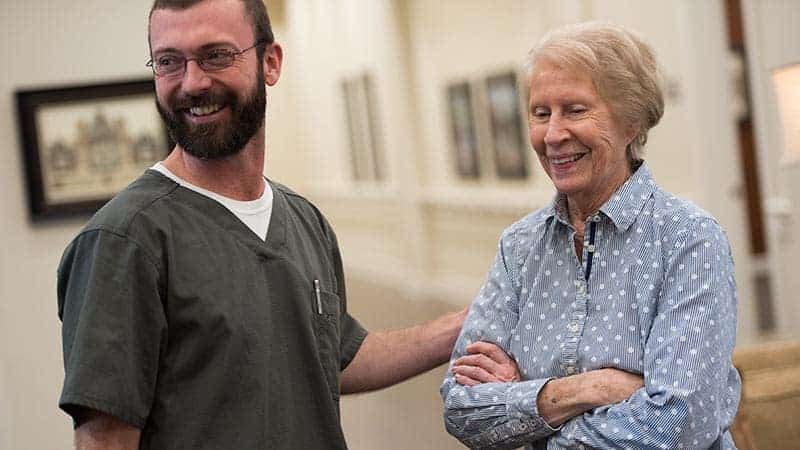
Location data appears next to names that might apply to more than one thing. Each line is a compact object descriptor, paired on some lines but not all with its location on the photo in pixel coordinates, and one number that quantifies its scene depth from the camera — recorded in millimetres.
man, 2156
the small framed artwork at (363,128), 12330
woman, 2072
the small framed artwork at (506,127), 8992
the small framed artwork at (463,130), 9992
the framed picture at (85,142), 5238
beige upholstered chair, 3156
